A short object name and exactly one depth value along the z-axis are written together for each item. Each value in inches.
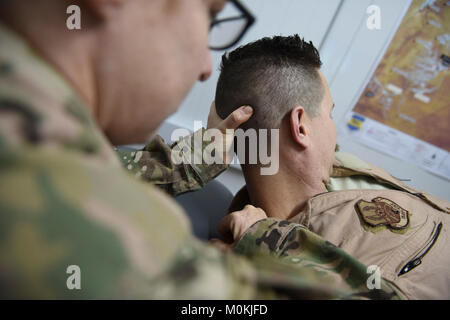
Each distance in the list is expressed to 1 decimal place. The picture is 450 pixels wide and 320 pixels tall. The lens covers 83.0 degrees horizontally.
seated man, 25.6
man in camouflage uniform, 7.3
